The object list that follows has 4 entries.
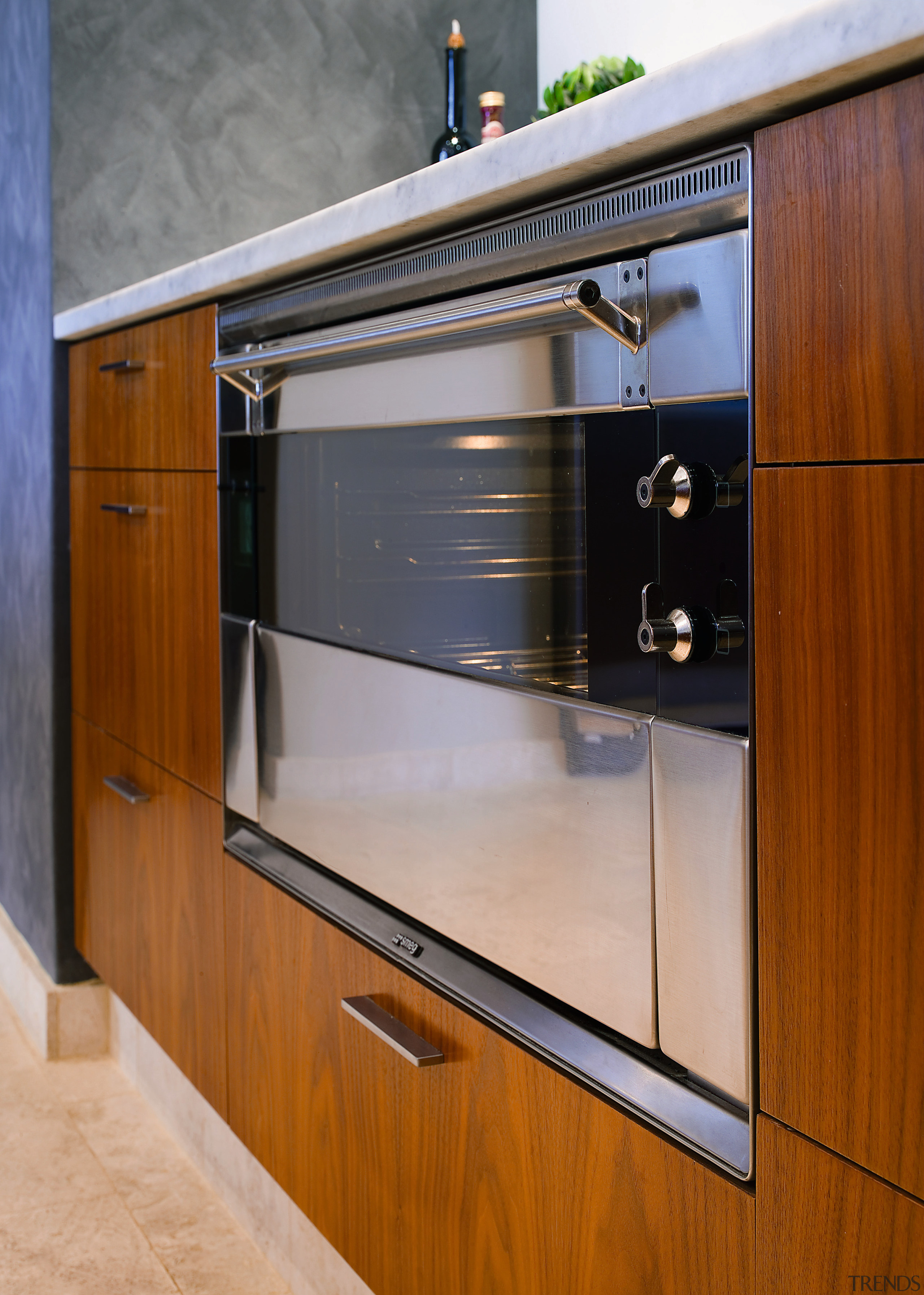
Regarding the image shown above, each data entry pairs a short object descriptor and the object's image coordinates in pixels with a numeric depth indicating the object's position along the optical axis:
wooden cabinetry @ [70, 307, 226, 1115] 1.41
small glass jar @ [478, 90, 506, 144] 1.78
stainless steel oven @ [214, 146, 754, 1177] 0.69
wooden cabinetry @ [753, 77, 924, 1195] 0.56
